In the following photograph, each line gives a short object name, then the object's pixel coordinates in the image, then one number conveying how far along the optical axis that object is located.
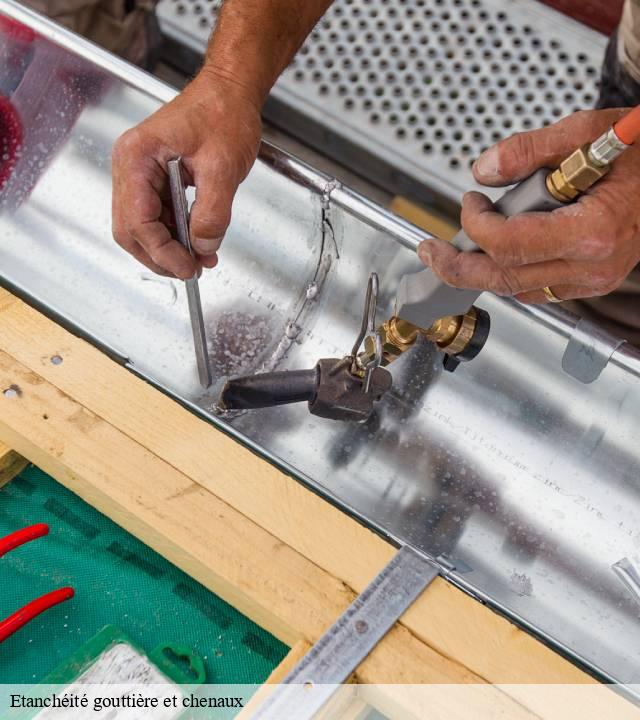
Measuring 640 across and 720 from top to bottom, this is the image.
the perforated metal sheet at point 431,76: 1.59
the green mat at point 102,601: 0.84
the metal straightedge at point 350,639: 0.71
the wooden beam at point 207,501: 0.77
